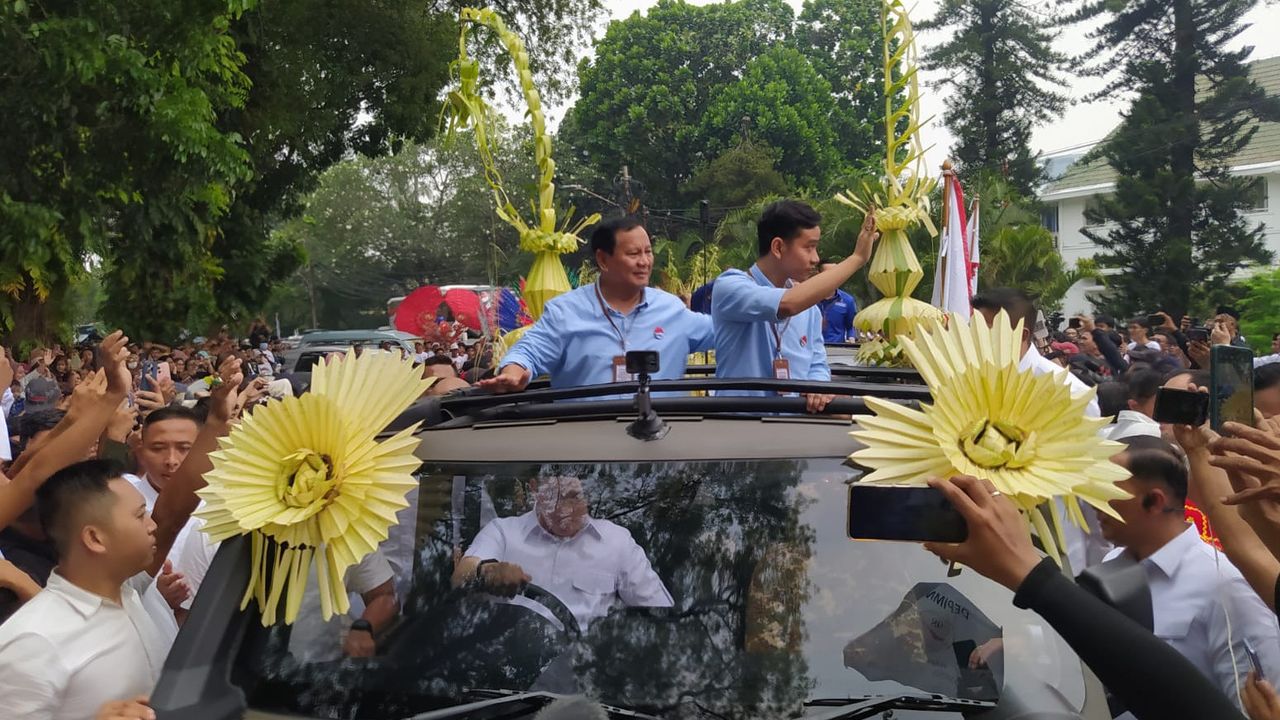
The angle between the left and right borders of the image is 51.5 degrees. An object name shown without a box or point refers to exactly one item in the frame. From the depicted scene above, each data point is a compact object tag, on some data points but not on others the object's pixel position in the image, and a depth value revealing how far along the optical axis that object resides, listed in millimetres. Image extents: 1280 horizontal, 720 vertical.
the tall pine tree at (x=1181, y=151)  32000
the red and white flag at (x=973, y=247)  9627
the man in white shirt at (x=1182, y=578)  2967
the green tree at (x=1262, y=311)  21562
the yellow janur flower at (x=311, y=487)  2732
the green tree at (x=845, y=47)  57875
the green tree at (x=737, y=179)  48625
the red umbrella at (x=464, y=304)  25062
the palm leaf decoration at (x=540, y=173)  6742
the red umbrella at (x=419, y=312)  22406
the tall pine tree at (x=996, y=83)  45000
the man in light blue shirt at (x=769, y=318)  4516
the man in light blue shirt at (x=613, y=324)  4699
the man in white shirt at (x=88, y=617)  2781
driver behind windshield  2805
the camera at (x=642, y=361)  3104
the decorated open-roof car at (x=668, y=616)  2584
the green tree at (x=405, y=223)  67062
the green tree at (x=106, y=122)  11211
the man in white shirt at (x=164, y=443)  4867
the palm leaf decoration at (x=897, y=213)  6070
